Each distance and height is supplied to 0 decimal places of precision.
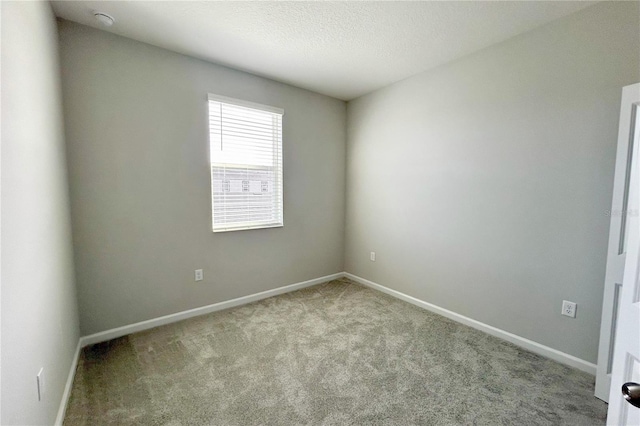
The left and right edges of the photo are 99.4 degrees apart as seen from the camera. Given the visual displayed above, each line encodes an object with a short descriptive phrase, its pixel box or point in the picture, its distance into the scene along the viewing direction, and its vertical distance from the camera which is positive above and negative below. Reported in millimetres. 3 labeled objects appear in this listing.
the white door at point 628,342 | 735 -409
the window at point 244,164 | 2875 +315
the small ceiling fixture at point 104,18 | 2002 +1292
